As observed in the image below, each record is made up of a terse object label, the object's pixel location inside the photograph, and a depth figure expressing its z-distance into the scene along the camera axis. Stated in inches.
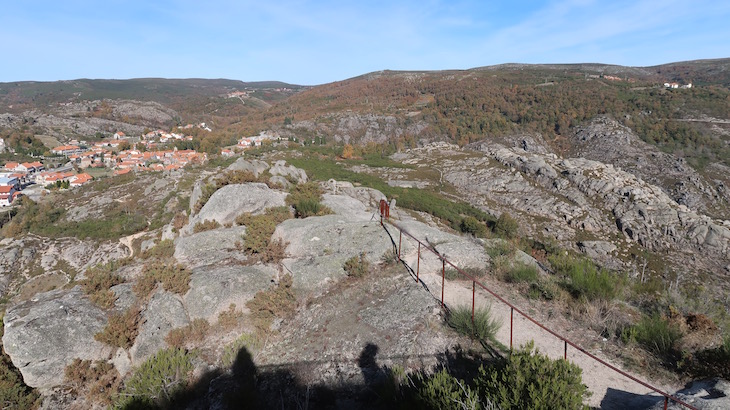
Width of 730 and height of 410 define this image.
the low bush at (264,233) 475.4
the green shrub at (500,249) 461.7
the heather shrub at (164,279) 388.8
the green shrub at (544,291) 358.6
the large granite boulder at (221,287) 370.3
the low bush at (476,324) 284.0
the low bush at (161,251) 518.3
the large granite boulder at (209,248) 470.9
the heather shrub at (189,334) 332.2
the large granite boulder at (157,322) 328.2
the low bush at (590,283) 343.6
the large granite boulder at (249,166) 899.7
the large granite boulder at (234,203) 602.5
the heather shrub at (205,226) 572.4
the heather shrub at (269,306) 350.9
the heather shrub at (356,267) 419.5
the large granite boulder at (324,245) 422.9
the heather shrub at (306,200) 612.7
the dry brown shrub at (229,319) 351.9
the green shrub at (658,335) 262.2
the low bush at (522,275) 395.5
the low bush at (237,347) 300.3
